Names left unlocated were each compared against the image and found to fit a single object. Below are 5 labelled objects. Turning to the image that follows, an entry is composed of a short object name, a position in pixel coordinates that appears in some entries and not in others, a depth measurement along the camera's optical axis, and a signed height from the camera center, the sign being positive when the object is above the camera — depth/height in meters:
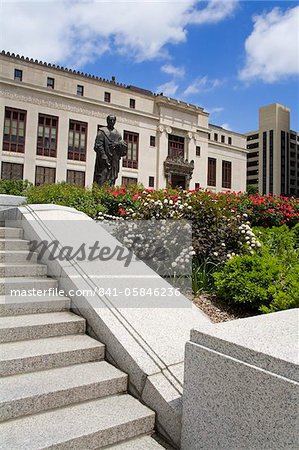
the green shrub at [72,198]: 8.16 +1.19
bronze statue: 12.57 +3.49
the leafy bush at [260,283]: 3.85 -0.43
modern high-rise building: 91.94 +27.21
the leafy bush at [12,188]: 15.47 +2.62
